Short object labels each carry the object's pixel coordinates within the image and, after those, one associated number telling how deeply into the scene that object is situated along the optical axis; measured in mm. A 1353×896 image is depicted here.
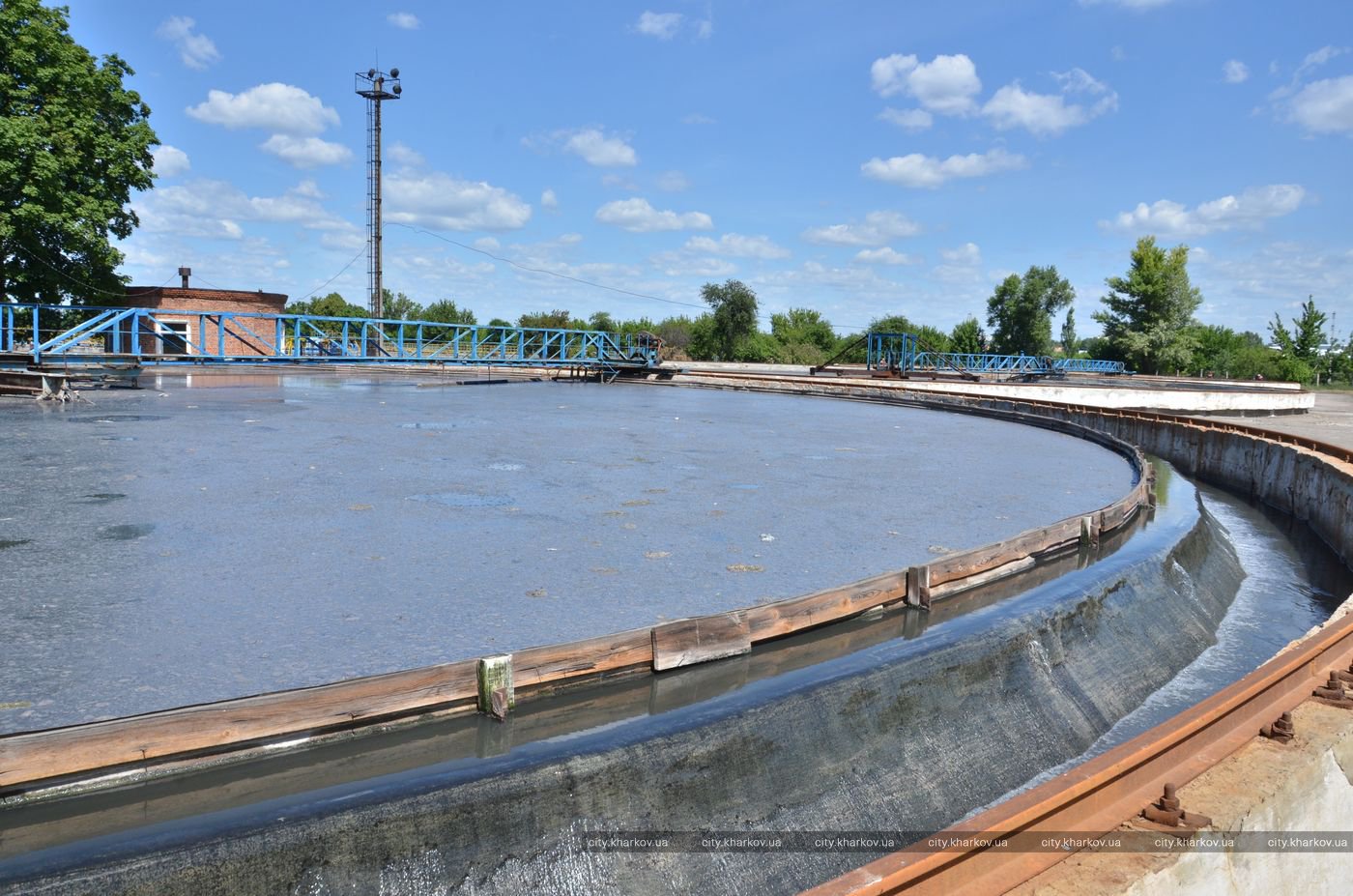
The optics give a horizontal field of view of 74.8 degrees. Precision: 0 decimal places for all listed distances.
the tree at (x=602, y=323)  67375
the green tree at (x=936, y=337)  86188
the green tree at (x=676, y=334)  73231
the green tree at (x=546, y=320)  74125
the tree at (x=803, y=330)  78119
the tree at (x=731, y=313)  68500
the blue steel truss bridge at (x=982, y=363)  44719
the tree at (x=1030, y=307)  85188
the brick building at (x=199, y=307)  38562
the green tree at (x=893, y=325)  81938
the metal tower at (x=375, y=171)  44906
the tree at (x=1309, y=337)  75000
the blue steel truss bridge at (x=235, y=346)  21016
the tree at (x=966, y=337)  89000
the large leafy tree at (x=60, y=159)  25156
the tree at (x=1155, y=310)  71250
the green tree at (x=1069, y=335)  94000
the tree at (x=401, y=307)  79438
